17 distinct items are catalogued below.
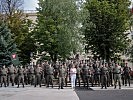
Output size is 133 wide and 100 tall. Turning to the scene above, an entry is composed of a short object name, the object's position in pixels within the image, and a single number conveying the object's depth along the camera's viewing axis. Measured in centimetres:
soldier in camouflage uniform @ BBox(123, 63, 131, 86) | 1839
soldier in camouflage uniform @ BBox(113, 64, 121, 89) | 1696
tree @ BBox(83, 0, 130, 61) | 2330
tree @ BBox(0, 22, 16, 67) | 2477
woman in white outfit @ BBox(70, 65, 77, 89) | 1752
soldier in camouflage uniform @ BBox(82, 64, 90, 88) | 1787
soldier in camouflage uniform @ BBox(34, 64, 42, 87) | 1857
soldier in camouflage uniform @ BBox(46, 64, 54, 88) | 1766
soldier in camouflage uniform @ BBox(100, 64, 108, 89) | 1717
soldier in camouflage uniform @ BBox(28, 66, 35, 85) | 1885
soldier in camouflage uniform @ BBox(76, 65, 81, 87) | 1820
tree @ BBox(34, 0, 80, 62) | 2723
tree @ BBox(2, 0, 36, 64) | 2997
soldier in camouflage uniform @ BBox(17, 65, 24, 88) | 1873
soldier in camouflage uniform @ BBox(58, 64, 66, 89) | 1722
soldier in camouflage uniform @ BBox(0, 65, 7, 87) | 1915
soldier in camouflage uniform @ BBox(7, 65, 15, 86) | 1919
